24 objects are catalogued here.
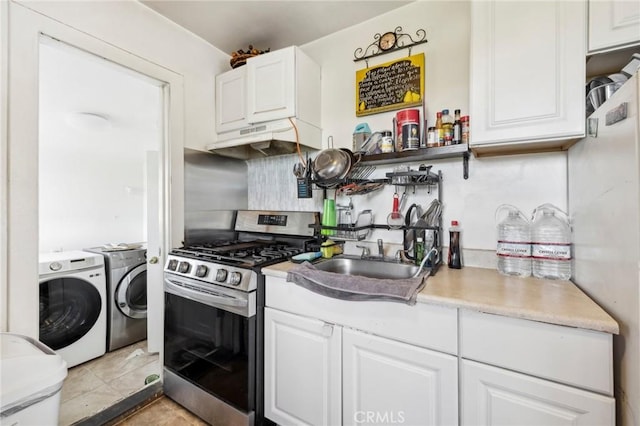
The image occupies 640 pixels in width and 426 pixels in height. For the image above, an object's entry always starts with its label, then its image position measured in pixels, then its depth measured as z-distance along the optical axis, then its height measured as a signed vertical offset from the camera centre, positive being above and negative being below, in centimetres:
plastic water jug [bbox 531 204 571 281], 118 -14
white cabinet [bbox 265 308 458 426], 98 -68
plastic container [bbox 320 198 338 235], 174 -1
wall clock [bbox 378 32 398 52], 172 +111
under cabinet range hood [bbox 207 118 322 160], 173 +50
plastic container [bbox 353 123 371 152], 174 +51
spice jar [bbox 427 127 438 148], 145 +41
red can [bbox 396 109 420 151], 150 +48
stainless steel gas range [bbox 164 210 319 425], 135 -62
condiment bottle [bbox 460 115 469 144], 138 +44
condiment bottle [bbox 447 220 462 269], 142 -20
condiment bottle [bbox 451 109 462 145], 142 +44
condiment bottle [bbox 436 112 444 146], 144 +44
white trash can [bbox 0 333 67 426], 86 -58
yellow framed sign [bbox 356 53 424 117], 162 +81
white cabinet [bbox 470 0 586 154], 104 +57
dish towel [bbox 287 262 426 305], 102 -30
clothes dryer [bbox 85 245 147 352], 237 -76
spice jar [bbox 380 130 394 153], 158 +41
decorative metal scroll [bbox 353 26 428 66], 164 +108
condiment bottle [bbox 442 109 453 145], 143 +45
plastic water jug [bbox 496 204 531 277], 126 -15
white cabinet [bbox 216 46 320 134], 174 +84
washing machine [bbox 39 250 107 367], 202 -74
